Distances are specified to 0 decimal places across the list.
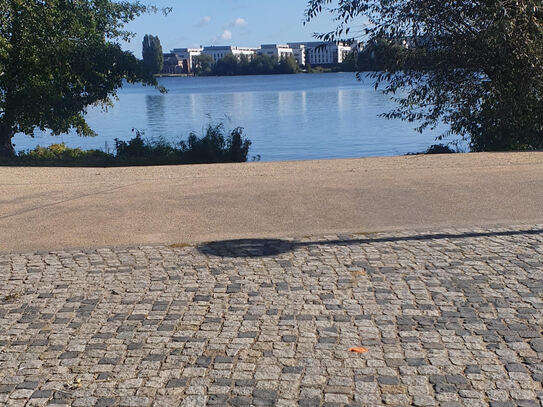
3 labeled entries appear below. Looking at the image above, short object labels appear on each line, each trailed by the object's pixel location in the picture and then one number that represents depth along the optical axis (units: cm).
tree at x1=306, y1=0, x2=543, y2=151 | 1530
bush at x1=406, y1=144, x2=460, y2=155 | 1909
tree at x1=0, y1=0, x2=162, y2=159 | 1725
